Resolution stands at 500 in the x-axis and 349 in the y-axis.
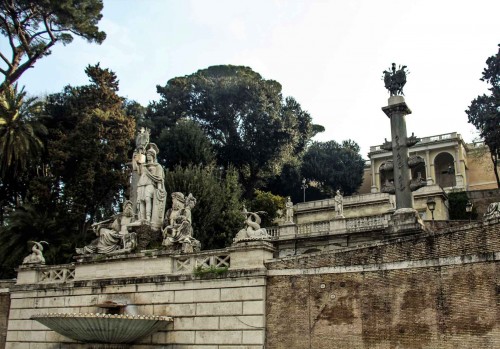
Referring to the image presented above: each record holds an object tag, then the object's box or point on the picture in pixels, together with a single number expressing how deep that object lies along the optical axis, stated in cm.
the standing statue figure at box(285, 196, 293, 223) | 3495
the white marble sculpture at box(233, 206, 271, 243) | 1449
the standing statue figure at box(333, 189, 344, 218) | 3328
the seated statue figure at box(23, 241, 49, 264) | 1848
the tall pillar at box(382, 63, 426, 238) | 1563
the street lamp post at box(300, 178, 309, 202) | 4891
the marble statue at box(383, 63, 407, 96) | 1795
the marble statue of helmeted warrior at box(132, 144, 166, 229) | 1767
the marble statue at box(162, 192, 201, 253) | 1598
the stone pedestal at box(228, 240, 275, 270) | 1412
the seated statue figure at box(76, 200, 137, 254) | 1688
